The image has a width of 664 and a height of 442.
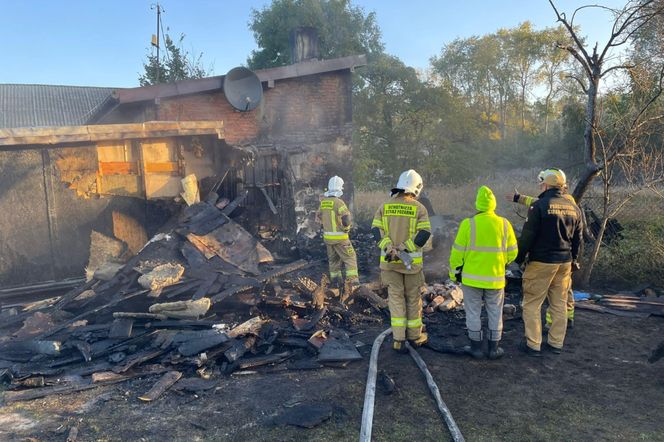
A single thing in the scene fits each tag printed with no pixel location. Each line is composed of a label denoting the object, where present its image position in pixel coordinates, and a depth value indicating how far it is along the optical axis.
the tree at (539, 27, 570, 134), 33.50
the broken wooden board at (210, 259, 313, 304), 7.21
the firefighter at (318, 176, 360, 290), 8.15
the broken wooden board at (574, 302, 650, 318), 6.98
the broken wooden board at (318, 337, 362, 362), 5.41
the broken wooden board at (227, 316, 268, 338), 6.06
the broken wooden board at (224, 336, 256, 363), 5.48
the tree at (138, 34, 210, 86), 23.61
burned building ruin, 8.80
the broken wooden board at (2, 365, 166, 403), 4.81
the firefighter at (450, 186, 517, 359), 5.26
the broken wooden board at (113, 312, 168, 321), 6.60
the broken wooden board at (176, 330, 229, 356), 5.60
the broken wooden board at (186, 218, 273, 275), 8.53
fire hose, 3.77
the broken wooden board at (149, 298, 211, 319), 6.79
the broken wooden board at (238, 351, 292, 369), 5.41
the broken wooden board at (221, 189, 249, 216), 9.78
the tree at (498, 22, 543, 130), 34.52
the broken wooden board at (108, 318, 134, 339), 6.18
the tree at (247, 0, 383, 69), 26.53
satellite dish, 11.82
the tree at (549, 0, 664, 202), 6.98
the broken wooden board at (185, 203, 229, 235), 8.76
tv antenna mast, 20.09
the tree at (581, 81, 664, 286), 7.25
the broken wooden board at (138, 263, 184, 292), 7.29
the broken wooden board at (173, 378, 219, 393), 4.88
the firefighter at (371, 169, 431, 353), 5.67
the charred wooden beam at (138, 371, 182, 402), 4.69
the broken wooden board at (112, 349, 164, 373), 5.36
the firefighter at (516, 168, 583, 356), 5.46
